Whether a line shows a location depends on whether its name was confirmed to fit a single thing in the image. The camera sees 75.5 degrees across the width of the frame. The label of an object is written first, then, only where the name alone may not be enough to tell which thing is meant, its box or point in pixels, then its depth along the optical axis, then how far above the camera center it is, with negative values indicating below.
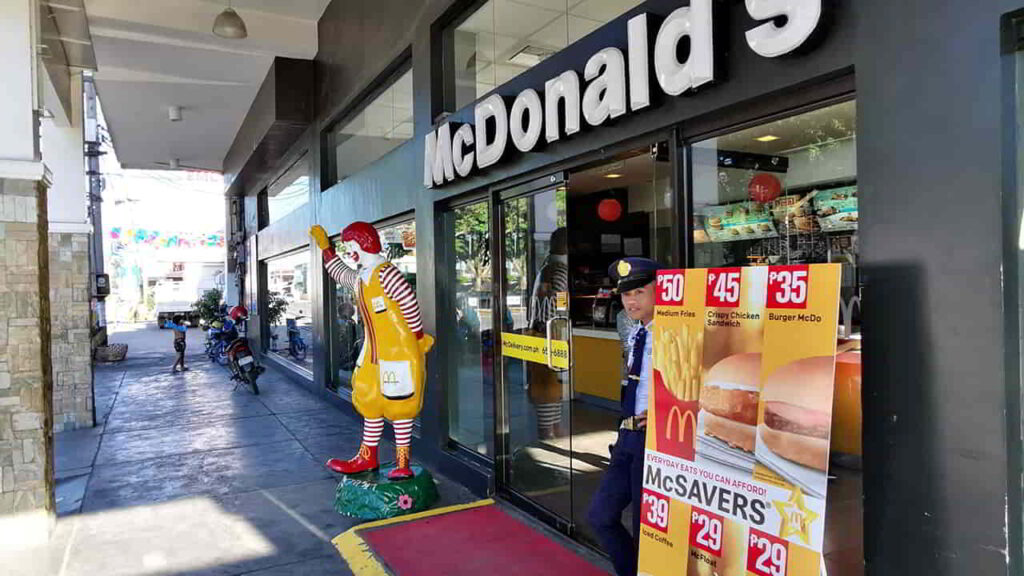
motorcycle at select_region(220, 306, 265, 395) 9.75 -1.15
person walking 12.44 -0.95
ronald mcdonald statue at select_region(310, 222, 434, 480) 4.60 -0.41
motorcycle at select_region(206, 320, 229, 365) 10.86 -0.94
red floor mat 3.65 -1.58
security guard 2.83 -0.68
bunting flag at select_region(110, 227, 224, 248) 35.33 +2.62
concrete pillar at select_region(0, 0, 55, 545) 4.30 -0.08
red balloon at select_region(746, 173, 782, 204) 3.04 +0.41
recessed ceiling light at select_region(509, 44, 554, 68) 4.39 +1.55
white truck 32.41 +0.21
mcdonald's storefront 1.95 +0.32
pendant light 6.72 +2.67
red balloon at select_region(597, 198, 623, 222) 6.98 +0.74
